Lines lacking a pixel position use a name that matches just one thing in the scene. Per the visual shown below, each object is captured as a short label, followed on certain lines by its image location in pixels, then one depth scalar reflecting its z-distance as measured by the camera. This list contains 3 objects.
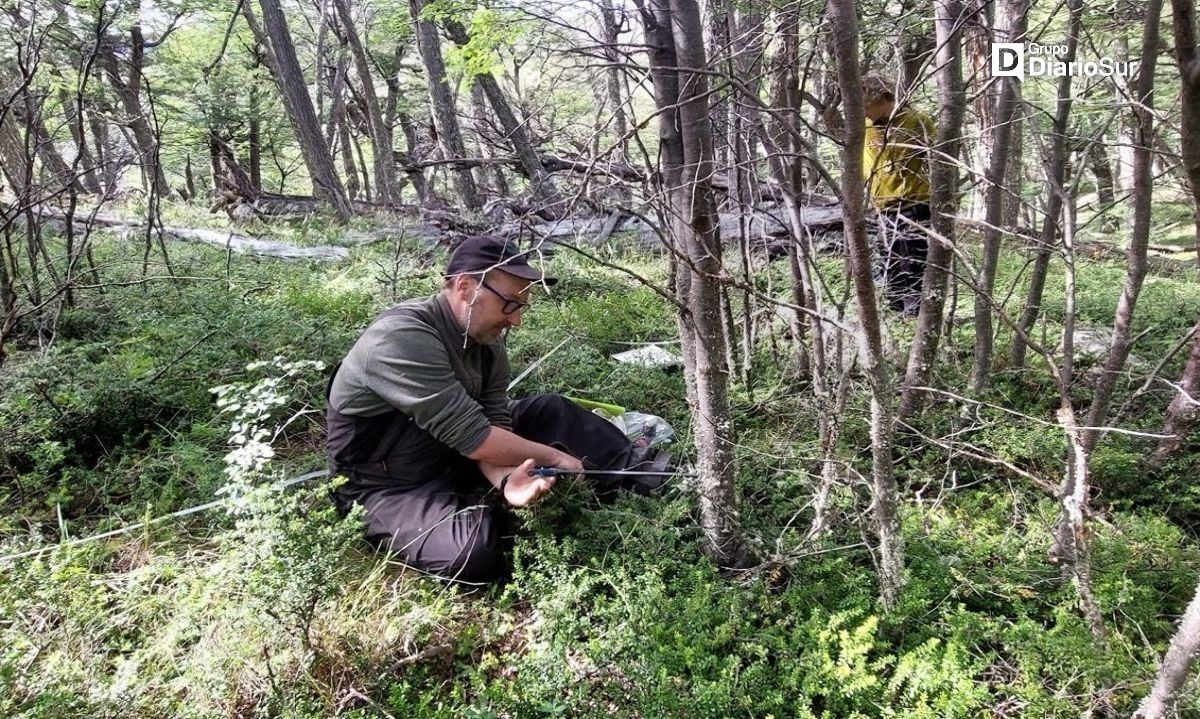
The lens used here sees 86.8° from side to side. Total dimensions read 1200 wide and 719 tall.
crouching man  2.65
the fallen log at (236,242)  8.12
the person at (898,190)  3.96
